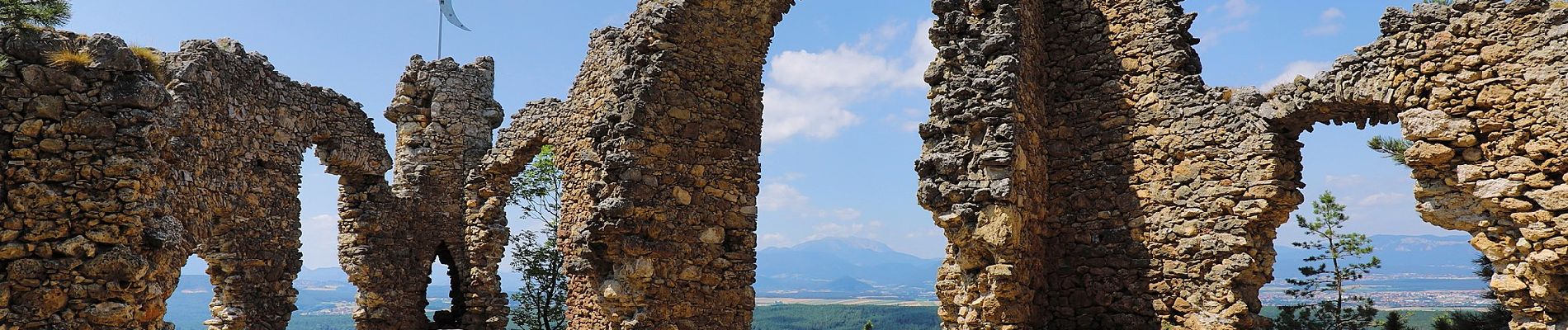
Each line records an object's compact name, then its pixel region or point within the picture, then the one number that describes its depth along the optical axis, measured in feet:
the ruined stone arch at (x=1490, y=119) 22.43
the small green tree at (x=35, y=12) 21.39
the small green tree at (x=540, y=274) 73.46
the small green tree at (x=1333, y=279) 50.37
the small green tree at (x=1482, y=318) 32.48
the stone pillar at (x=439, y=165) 51.78
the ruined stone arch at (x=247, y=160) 37.73
